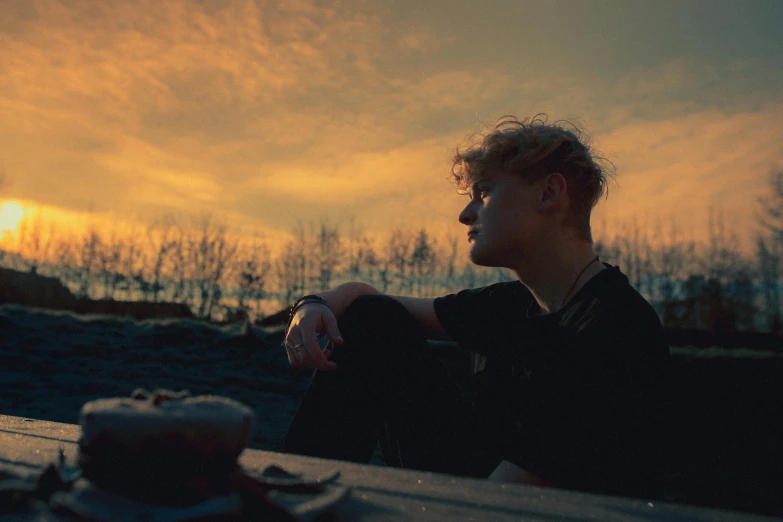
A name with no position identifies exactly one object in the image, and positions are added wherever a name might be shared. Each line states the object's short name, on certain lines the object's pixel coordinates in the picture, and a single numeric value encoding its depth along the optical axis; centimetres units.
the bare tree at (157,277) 1055
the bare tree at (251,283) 1018
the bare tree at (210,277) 1051
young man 119
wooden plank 59
